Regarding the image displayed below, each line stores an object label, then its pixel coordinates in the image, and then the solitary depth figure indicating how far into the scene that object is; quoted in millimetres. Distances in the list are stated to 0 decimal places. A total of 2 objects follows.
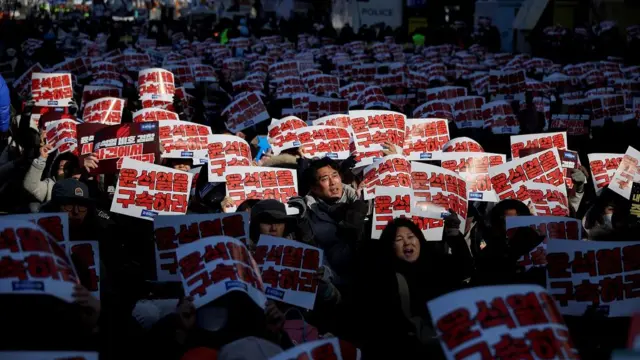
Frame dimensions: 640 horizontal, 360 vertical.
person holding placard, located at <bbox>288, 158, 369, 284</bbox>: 7312
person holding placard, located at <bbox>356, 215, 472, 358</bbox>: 5934
